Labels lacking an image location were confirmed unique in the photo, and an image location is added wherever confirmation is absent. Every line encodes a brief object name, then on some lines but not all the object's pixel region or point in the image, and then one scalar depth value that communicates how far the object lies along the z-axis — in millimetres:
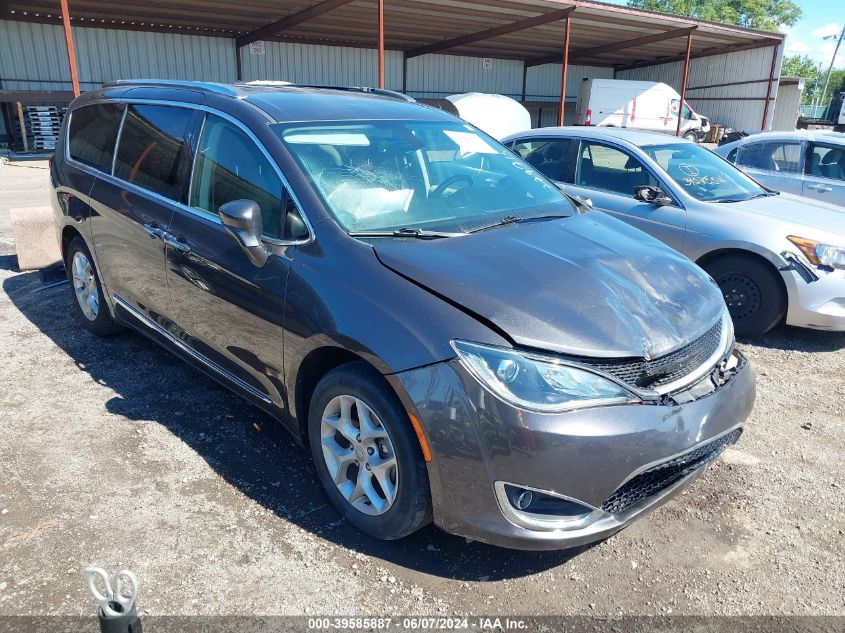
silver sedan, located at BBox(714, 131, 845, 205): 7773
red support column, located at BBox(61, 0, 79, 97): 12342
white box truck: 26578
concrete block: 6492
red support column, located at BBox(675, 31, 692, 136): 22423
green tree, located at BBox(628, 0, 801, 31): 67438
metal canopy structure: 18359
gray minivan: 2262
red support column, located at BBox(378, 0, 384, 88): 14867
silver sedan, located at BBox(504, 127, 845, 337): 4918
